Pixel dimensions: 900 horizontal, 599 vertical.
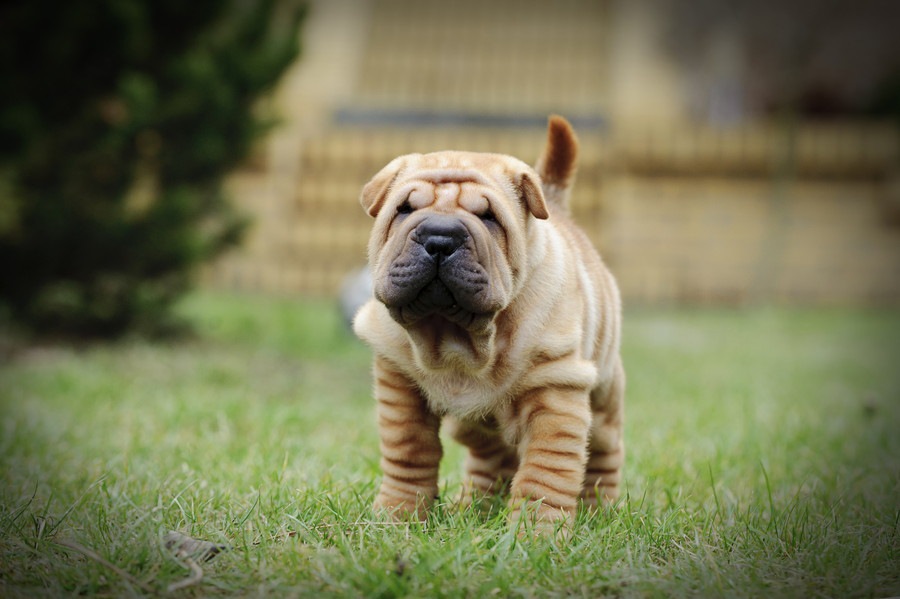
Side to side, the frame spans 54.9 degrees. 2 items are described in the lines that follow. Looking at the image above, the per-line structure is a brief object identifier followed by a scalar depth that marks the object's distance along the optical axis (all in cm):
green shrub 545
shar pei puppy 209
